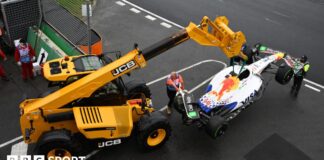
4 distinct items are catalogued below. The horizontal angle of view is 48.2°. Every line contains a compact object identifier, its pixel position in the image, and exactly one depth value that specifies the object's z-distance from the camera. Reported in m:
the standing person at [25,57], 11.83
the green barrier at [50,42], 12.69
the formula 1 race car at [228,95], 9.85
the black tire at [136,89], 10.54
